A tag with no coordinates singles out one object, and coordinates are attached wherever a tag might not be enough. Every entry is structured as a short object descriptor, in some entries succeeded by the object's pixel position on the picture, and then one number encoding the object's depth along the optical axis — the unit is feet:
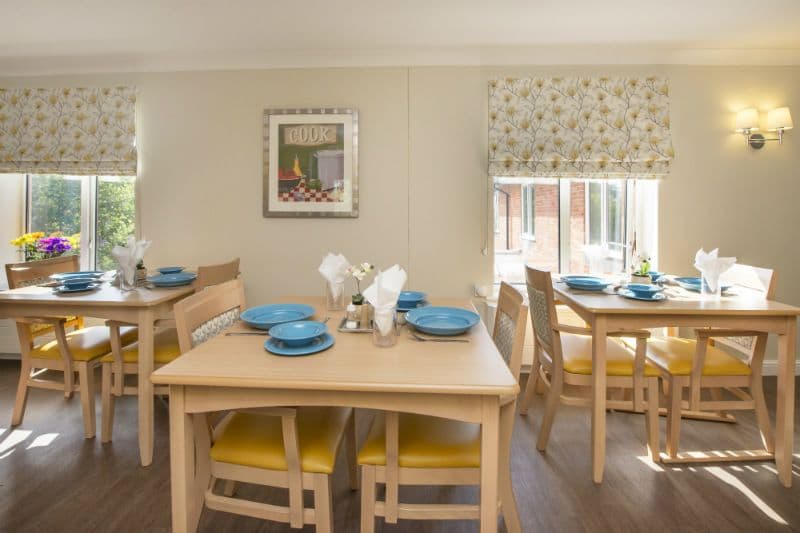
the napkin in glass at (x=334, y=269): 6.28
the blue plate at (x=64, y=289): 7.70
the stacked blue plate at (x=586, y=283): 7.85
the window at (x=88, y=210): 11.90
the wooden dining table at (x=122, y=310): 7.05
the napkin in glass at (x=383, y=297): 4.74
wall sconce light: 10.16
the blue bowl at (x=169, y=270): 9.80
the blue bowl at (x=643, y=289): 7.12
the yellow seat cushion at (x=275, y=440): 4.48
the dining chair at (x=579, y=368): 6.88
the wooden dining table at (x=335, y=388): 3.91
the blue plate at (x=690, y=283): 8.01
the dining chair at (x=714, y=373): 6.88
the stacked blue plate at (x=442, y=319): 5.19
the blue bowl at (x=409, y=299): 6.54
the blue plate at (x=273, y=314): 5.51
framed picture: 10.80
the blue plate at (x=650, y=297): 7.00
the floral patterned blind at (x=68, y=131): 11.08
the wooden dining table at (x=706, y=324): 6.48
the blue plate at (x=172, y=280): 8.29
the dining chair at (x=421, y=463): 4.44
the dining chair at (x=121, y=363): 7.52
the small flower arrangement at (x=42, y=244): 10.59
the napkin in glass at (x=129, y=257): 7.92
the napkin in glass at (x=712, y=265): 7.34
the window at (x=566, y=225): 11.30
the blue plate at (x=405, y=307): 6.45
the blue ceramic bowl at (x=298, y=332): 4.64
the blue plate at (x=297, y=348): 4.53
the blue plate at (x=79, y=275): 8.71
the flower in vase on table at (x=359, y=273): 5.60
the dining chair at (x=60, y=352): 7.61
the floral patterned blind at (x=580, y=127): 10.41
